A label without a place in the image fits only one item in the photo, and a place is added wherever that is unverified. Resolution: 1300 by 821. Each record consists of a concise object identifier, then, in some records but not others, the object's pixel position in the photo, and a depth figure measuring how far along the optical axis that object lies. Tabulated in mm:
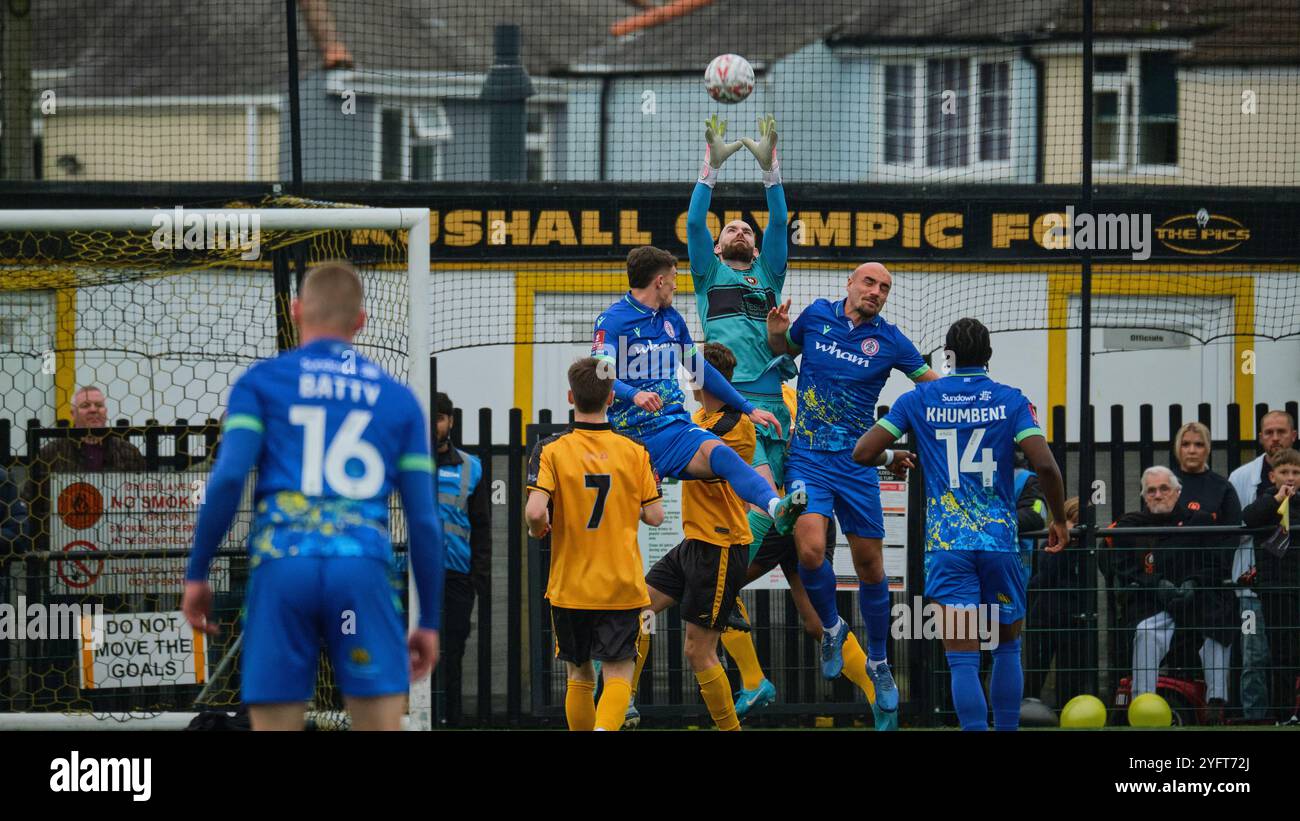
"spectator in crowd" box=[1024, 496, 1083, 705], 20937
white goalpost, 17984
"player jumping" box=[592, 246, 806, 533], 17609
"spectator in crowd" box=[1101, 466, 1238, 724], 20922
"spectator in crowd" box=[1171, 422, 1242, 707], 21828
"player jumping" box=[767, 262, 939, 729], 18937
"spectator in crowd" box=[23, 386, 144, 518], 20266
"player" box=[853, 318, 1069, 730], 16516
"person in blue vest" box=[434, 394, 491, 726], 21422
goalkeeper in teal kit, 19531
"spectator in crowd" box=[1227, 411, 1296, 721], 20766
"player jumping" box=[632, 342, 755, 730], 17891
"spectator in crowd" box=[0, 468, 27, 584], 19875
